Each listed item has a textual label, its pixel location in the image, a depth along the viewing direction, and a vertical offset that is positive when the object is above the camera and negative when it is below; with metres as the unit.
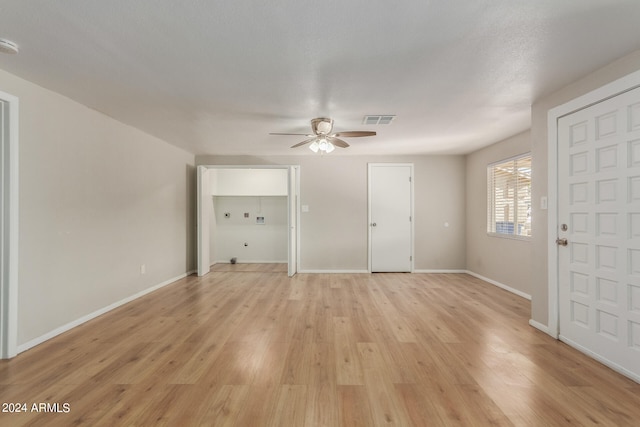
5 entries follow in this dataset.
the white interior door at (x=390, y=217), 5.86 -0.05
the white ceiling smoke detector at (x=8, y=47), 1.95 +1.15
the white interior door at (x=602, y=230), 2.16 -0.13
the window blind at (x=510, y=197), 4.23 +0.29
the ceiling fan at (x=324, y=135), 3.37 +0.95
